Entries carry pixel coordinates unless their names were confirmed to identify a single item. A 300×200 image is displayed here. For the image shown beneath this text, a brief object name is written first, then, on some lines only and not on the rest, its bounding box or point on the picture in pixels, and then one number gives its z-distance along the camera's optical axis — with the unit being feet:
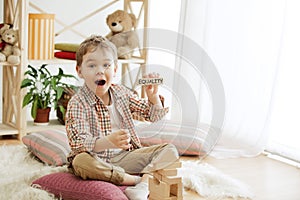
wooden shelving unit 11.84
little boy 7.30
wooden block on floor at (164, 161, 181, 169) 8.19
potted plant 11.89
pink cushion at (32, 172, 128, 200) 8.29
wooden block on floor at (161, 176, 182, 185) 8.21
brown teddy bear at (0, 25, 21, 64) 11.72
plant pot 12.35
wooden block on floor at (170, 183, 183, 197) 8.33
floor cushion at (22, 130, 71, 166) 10.24
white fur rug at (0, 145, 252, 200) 8.64
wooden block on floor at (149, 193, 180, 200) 8.29
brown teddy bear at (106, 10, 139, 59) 12.71
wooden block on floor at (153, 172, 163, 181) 8.31
